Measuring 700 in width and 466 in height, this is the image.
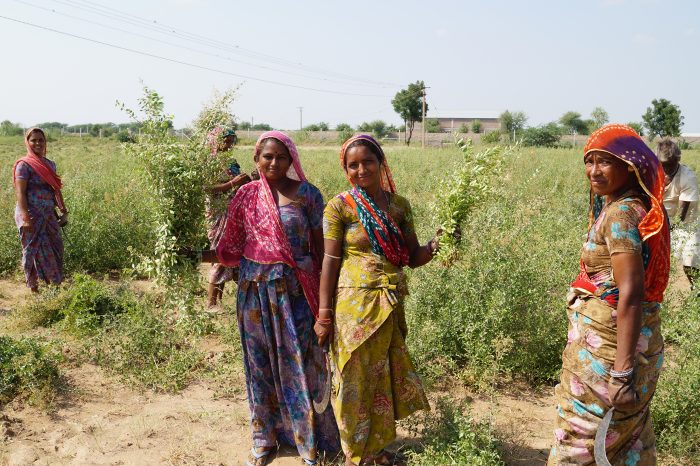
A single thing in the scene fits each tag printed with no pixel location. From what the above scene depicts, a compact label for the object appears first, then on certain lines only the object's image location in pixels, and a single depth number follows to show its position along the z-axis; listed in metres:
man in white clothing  5.20
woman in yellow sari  2.90
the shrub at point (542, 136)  33.09
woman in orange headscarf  2.20
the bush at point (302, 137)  37.66
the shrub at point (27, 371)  4.08
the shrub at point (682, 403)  3.19
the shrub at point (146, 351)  4.41
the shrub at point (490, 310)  4.13
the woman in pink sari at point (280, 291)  3.14
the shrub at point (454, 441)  2.93
